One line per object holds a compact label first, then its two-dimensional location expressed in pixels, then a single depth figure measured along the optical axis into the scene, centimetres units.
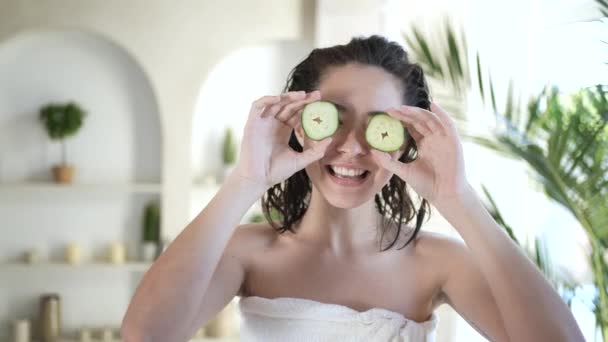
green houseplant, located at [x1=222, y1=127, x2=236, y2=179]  571
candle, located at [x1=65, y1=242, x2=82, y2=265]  564
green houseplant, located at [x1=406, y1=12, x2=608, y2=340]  243
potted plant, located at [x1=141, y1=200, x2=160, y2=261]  567
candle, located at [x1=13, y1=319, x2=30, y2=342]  545
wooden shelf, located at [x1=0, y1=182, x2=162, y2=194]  552
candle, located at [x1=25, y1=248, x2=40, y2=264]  561
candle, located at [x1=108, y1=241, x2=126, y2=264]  565
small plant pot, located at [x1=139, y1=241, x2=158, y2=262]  566
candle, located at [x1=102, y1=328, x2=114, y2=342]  569
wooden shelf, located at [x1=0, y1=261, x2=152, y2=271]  557
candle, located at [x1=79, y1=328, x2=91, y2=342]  565
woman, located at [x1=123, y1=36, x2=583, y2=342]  149
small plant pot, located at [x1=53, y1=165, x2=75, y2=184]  557
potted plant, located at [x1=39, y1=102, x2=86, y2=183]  554
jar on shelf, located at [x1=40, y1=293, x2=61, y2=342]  559
